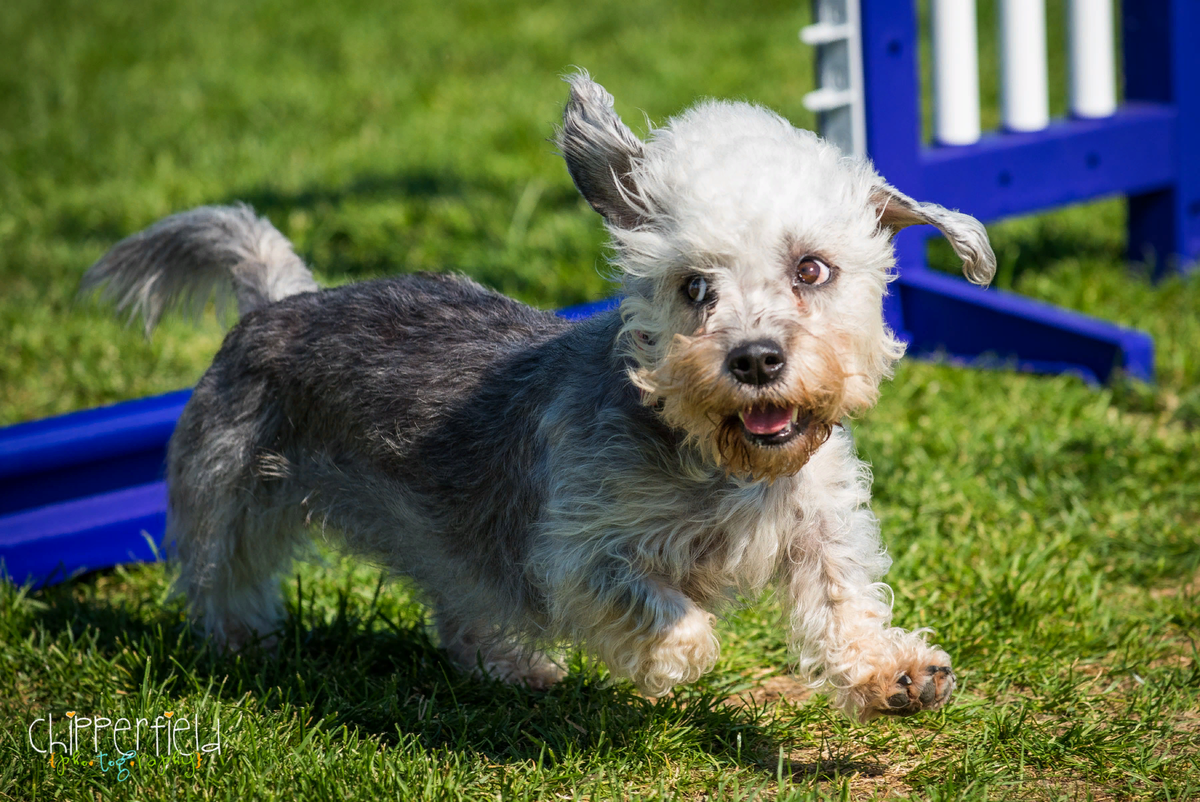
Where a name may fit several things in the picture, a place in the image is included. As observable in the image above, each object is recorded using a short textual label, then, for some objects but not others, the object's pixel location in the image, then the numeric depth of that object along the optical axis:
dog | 5.16
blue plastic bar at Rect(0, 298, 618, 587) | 8.24
